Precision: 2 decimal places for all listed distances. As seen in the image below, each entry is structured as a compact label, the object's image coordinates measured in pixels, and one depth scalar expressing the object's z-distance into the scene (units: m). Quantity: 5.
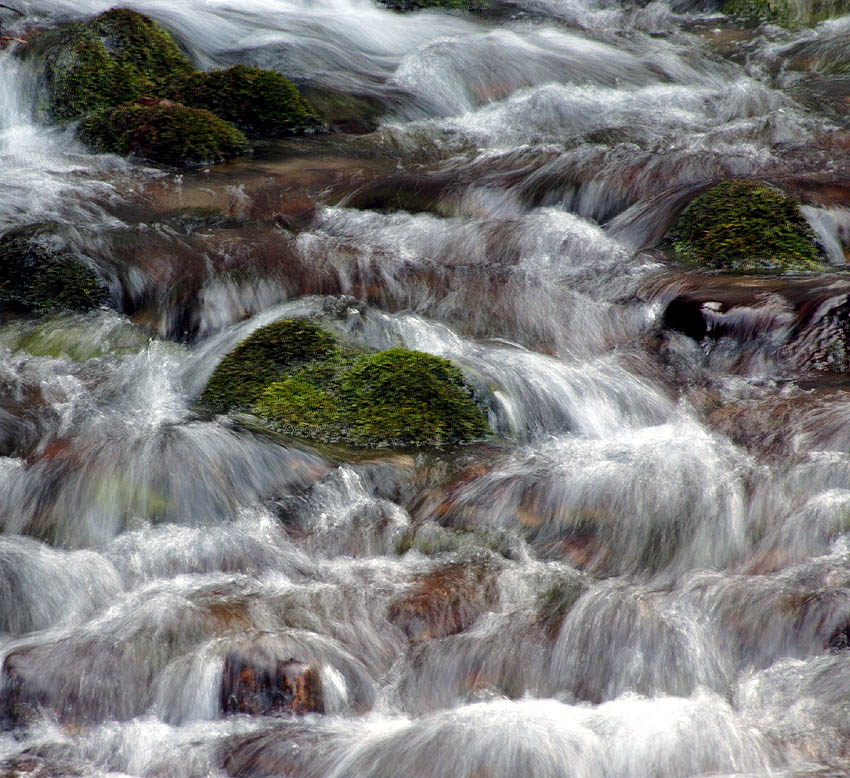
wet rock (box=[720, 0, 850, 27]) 27.70
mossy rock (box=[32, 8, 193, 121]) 22.87
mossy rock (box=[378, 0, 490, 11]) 30.44
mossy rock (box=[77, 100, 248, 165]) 20.59
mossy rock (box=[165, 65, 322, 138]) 22.20
